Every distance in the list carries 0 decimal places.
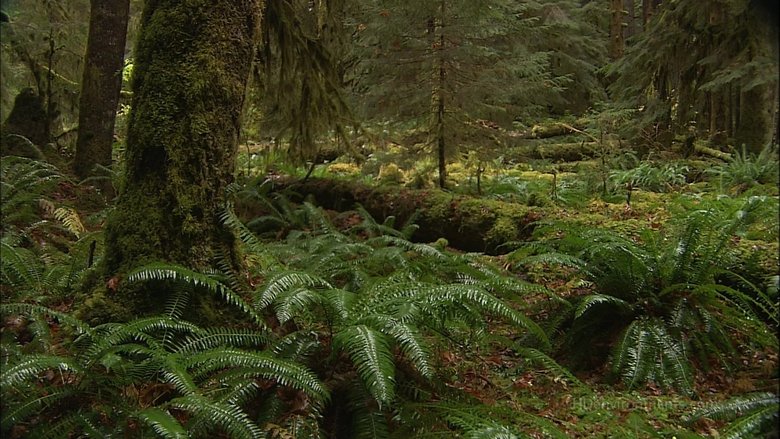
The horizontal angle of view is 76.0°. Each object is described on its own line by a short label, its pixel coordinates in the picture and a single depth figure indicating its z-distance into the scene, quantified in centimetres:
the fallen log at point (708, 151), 703
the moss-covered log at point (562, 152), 1205
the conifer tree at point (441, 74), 784
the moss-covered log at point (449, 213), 608
